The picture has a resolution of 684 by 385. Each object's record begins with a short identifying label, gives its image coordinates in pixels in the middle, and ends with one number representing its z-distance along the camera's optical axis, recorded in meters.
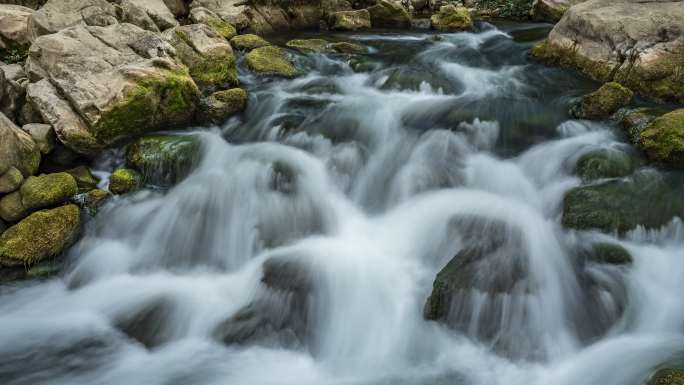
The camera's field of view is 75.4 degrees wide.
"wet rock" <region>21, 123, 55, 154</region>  6.18
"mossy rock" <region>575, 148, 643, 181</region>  6.08
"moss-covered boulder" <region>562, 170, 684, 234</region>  5.22
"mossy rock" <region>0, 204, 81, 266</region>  5.18
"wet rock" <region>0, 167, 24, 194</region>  5.42
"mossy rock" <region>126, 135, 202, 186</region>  6.67
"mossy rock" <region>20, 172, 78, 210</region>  5.45
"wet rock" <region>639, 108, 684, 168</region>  6.01
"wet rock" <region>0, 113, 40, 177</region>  5.41
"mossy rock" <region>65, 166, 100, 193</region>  6.21
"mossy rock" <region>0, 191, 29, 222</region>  5.35
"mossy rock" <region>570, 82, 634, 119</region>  7.68
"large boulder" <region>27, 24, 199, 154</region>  6.48
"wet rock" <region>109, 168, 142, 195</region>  6.36
